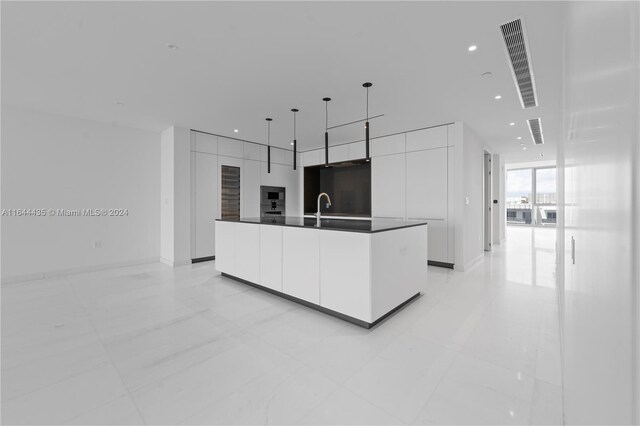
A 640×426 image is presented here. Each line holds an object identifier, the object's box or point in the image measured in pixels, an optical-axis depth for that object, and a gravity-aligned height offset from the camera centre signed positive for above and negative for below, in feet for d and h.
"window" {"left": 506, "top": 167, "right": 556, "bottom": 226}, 41.08 +3.02
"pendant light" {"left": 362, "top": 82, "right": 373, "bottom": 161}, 11.72 +3.61
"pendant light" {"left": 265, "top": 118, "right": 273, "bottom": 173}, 17.10 +5.82
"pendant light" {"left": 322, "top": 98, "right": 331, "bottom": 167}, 13.73 +5.65
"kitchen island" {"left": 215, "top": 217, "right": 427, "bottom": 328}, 9.14 -1.91
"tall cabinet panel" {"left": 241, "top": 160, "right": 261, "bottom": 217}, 22.54 +2.08
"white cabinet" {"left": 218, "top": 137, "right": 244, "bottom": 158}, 21.02 +5.15
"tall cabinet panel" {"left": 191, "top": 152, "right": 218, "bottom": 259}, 19.65 +0.82
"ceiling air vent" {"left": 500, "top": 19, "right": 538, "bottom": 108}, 8.26 +5.49
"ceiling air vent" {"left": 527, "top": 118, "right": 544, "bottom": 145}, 17.38 +5.82
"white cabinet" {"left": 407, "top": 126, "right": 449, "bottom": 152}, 17.80 +4.97
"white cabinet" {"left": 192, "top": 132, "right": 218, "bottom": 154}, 19.66 +5.16
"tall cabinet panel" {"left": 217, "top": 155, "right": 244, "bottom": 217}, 20.94 +3.85
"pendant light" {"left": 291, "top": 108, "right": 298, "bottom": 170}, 15.09 +5.73
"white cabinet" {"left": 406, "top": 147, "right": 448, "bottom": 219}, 17.85 +1.95
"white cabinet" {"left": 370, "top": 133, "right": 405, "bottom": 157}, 19.74 +5.02
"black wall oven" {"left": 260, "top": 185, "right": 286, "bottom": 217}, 24.03 +1.15
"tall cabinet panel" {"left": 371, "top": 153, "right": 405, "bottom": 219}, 19.83 +2.02
